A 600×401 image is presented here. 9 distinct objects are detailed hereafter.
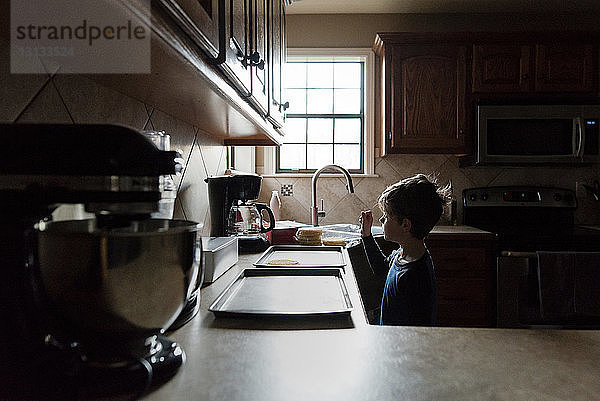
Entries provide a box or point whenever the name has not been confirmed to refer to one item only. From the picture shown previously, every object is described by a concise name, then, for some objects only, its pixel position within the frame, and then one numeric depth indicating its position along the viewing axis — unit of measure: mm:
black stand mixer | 530
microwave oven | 3248
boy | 1767
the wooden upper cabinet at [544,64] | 3293
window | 3920
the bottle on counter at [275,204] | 3561
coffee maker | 1879
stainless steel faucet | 3051
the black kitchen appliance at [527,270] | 2877
